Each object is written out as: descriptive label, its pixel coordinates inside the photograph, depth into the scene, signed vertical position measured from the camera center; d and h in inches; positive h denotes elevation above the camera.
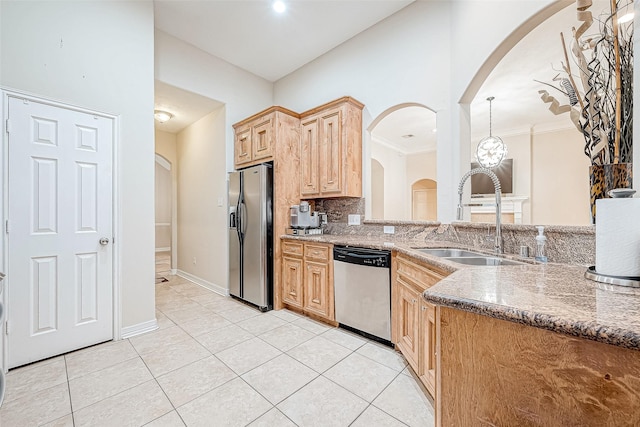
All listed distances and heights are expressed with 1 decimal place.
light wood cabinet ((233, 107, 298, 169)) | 124.2 +39.8
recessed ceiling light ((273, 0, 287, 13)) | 107.8 +86.5
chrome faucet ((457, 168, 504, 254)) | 71.4 +0.0
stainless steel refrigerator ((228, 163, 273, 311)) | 122.1 -9.5
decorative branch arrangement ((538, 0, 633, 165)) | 43.9 +21.6
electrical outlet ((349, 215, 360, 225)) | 126.6 -2.8
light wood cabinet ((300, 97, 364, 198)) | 116.6 +29.6
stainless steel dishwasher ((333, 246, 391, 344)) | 87.7 -27.1
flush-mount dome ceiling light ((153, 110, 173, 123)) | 156.8 +60.3
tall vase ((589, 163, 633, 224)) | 43.6 +5.9
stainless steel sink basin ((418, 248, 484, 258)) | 80.3 -12.0
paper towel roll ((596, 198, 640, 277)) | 31.8 -3.0
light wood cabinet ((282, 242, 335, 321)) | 105.3 -27.5
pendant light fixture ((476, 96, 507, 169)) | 176.9 +41.7
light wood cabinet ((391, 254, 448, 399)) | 63.0 -28.4
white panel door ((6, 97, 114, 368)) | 77.6 -4.8
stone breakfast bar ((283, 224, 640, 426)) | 20.7 -12.8
